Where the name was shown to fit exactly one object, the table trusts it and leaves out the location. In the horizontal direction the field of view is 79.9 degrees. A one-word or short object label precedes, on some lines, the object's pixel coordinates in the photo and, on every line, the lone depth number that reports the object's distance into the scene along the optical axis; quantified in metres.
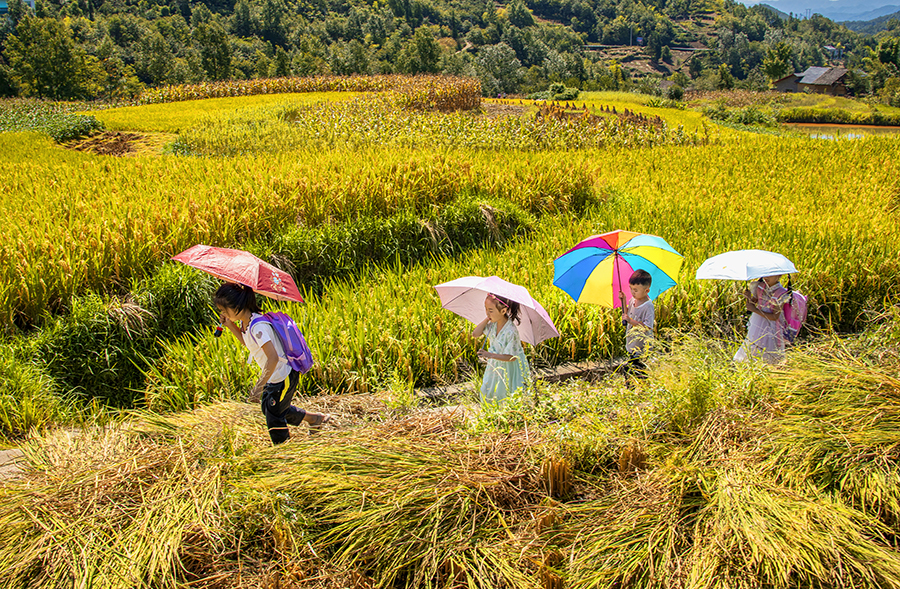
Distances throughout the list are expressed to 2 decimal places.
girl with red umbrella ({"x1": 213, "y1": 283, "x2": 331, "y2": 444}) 3.41
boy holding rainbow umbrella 4.50
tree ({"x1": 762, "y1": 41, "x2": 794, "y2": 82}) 68.06
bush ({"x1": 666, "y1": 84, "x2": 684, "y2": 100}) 38.06
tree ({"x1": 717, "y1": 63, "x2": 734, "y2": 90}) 57.81
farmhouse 60.12
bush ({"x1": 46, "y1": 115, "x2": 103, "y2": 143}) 17.41
